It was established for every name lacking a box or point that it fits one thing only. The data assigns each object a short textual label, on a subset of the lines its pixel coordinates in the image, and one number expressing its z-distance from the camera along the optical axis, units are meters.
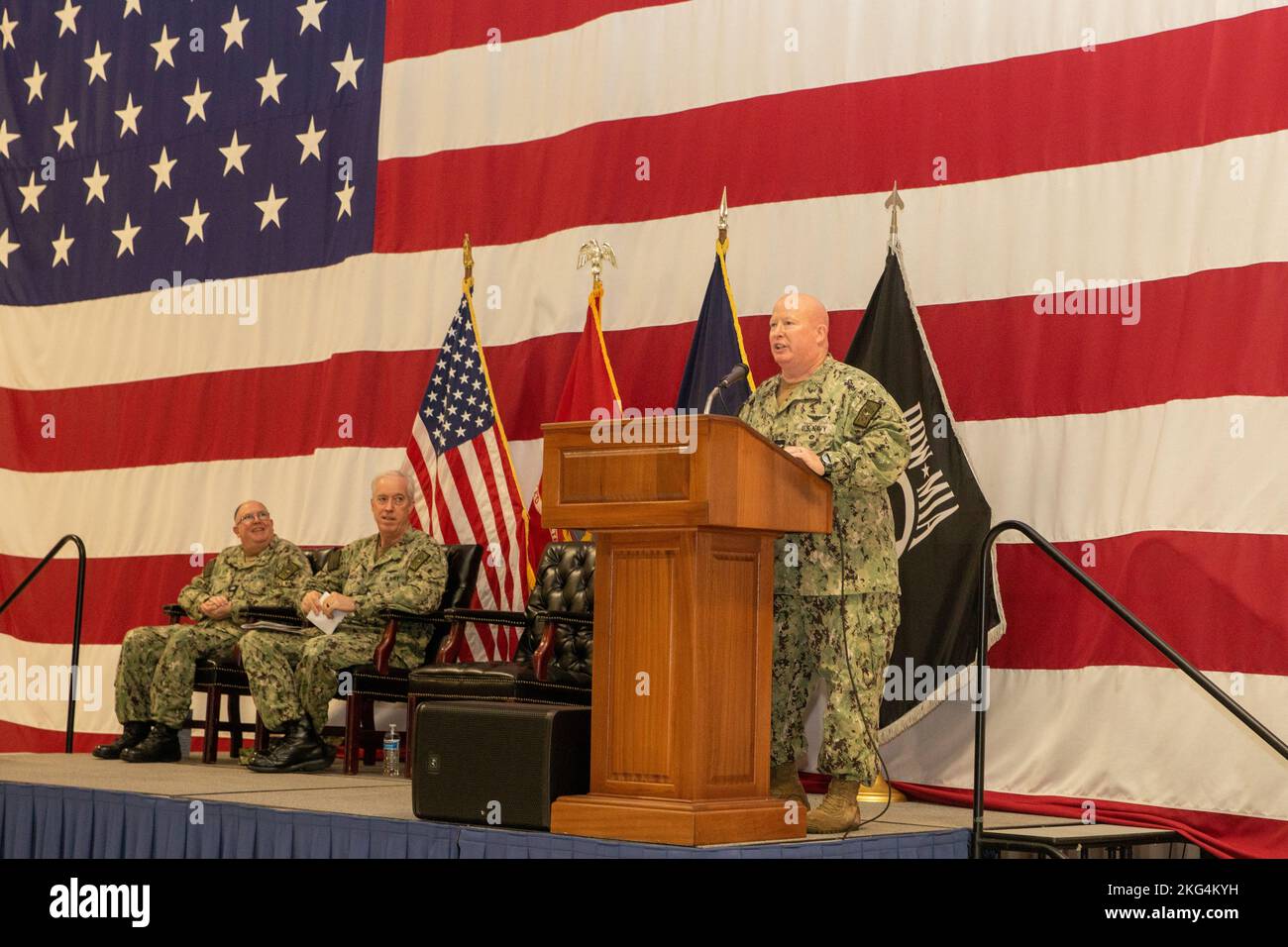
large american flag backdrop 5.08
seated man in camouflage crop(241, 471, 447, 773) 6.04
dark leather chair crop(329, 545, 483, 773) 6.00
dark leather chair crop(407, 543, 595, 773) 5.53
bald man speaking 4.39
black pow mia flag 5.33
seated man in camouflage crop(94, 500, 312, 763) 6.44
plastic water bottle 6.07
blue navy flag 6.02
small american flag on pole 6.70
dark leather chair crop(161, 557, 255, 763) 6.46
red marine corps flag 6.43
